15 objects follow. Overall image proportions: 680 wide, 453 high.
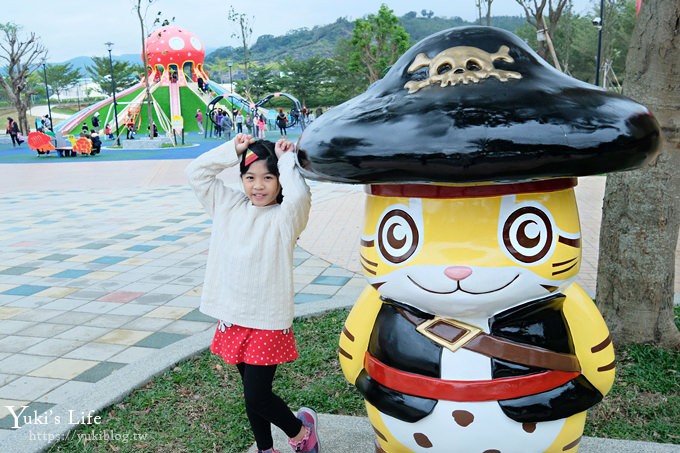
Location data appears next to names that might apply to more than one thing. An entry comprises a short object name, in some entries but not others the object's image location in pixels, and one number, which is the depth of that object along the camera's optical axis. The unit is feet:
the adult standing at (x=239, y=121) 92.26
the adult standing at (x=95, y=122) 102.27
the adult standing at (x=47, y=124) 110.48
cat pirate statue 5.48
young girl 8.05
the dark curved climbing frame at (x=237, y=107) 105.41
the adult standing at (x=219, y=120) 93.18
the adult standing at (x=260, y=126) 88.34
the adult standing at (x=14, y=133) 94.07
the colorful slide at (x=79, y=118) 109.91
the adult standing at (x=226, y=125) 87.71
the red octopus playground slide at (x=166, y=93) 111.45
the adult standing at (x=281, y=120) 87.86
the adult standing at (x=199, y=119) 107.04
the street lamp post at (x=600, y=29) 67.51
